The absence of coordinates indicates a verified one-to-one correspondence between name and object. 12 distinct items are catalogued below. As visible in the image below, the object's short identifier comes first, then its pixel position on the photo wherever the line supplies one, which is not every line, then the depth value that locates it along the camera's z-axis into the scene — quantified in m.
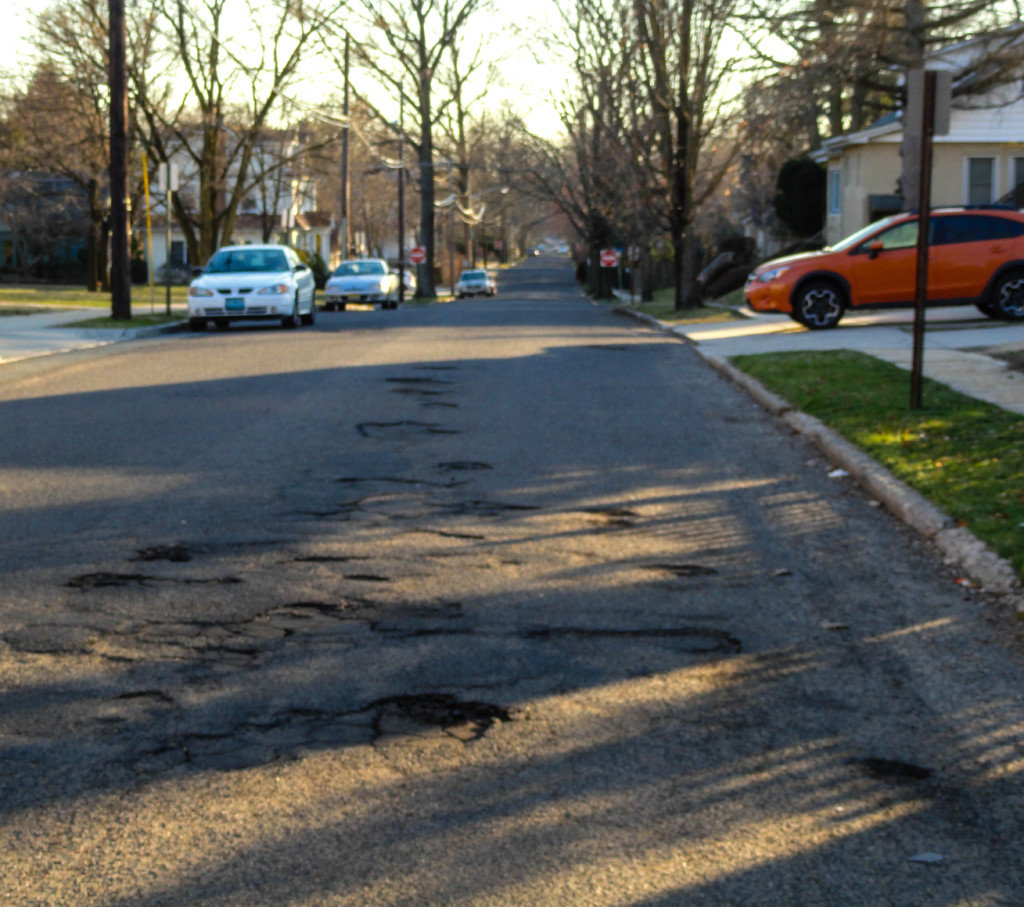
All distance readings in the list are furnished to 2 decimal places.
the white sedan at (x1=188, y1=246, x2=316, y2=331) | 23.62
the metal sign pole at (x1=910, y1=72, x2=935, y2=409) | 9.55
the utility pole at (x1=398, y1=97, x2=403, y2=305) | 49.94
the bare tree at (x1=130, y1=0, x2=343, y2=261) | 39.34
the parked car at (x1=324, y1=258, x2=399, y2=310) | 35.84
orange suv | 20.12
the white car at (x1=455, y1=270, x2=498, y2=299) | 65.44
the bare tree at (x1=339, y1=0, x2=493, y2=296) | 49.62
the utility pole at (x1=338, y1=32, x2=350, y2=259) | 44.78
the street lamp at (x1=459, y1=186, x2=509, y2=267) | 75.89
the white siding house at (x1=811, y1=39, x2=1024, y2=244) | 35.59
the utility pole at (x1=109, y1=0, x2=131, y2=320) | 24.20
